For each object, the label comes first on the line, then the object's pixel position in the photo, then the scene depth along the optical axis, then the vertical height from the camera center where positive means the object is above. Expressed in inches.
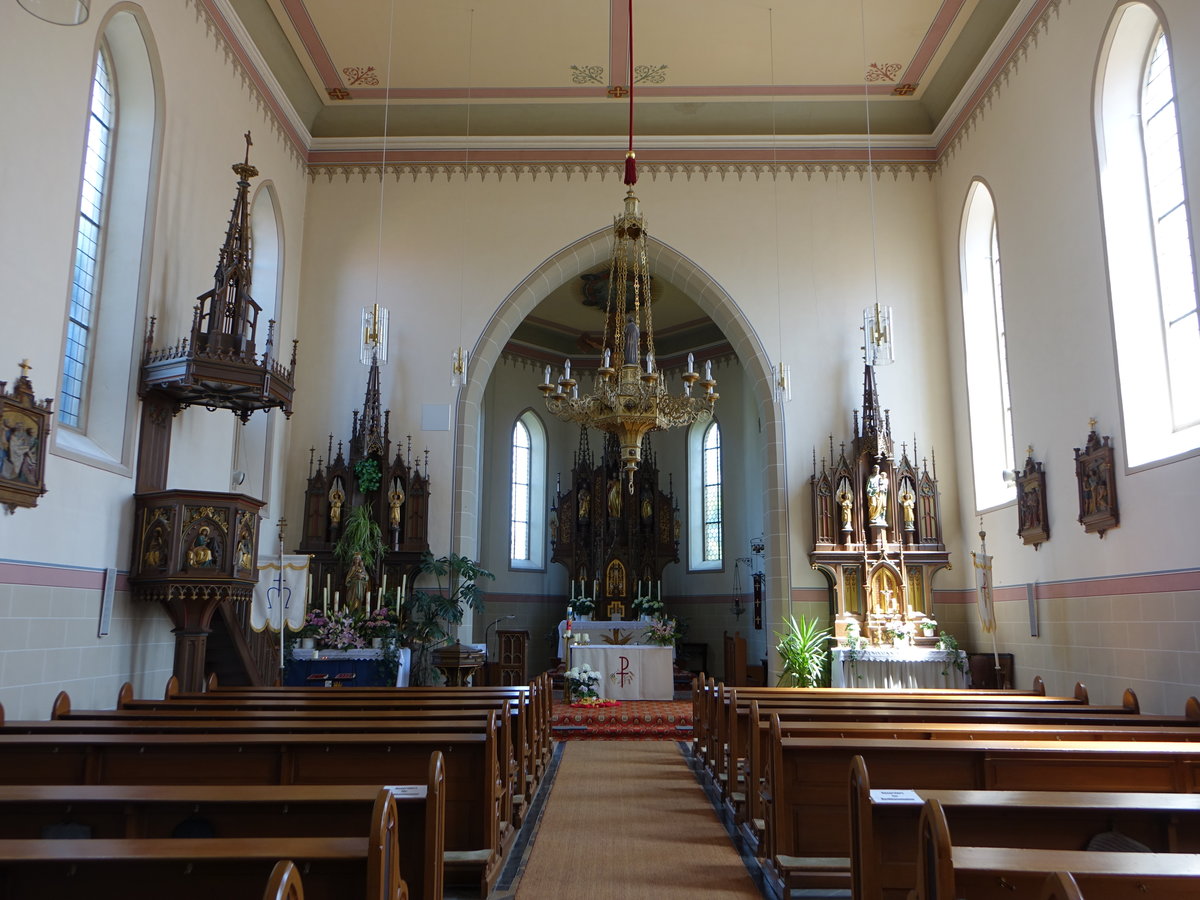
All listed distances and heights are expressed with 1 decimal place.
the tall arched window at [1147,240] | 345.1 +149.1
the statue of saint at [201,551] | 346.9 +25.3
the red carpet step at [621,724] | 434.6 -49.5
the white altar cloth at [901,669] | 476.4 -24.1
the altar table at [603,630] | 610.2 -6.0
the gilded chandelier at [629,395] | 383.2 +95.7
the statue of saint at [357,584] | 493.2 +19.0
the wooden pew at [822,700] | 294.6 -26.0
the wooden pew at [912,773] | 179.9 -29.6
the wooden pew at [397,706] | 267.7 -26.1
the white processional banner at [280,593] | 419.5 +12.1
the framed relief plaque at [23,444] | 270.5 +51.8
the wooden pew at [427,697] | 284.4 -25.6
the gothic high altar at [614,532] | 718.5 +70.6
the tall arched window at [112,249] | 345.4 +144.6
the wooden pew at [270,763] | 185.3 -29.0
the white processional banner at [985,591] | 458.3 +15.9
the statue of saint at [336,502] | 523.2 +66.2
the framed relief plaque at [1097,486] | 361.4 +54.9
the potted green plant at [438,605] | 506.0 +8.1
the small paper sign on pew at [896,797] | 139.0 -26.6
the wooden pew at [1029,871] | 96.3 -26.9
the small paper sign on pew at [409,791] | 145.4 -27.3
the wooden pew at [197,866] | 104.5 -28.8
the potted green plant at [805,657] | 492.1 -18.7
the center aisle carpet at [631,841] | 197.9 -56.0
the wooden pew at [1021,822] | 137.0 -29.9
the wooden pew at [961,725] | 217.9 -26.2
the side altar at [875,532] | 514.3 +50.9
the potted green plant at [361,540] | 500.1 +43.2
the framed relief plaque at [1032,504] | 421.4 +55.0
